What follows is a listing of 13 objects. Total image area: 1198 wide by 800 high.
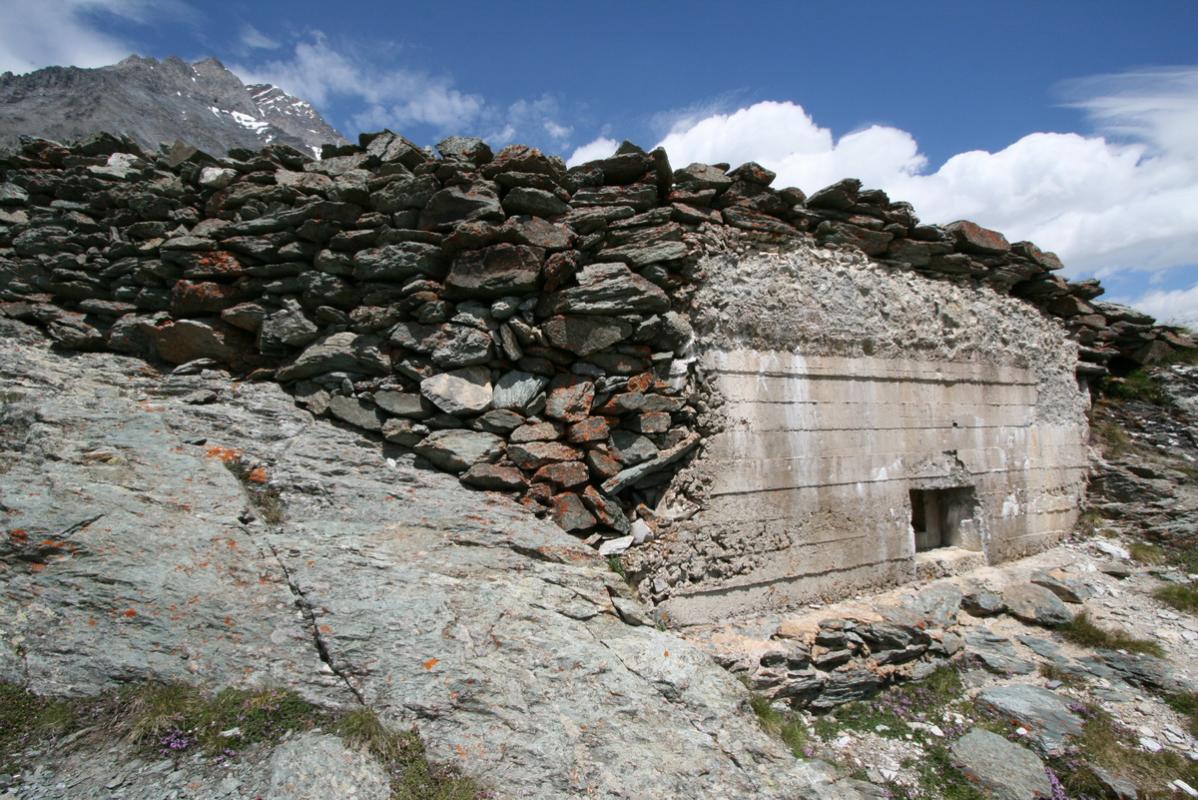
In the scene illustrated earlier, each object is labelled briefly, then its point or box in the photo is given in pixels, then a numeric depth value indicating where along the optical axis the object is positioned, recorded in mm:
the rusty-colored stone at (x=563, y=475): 5441
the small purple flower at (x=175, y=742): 3116
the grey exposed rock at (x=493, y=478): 5301
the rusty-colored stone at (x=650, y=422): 5742
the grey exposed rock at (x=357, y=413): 5578
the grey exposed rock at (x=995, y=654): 6023
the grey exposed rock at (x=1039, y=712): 5027
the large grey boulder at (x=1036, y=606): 6852
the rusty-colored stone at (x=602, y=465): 5582
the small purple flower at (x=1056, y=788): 4440
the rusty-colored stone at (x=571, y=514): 5371
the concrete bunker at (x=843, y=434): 5859
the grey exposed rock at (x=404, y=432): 5426
